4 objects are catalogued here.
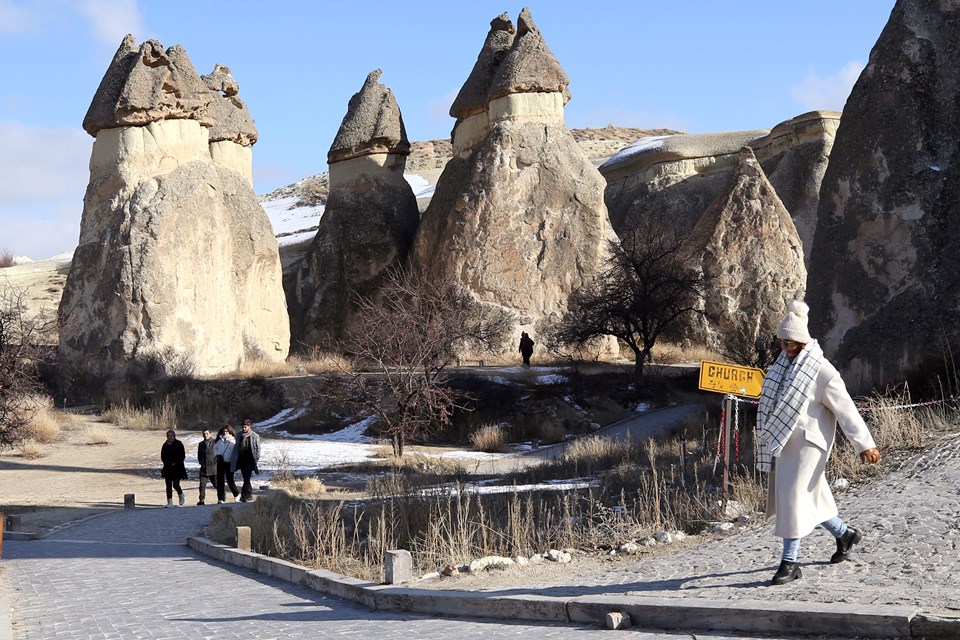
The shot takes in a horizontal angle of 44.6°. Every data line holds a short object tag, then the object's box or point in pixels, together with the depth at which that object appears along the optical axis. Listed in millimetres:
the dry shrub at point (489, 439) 21492
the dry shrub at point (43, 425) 21422
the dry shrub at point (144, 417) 23781
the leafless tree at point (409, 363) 21406
